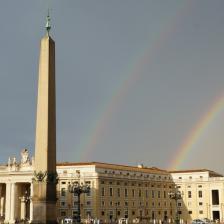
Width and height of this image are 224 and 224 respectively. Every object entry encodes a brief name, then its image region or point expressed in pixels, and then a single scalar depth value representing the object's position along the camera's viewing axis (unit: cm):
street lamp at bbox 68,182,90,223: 4950
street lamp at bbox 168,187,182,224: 5912
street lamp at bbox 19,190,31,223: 8475
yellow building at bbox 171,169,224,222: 10000
